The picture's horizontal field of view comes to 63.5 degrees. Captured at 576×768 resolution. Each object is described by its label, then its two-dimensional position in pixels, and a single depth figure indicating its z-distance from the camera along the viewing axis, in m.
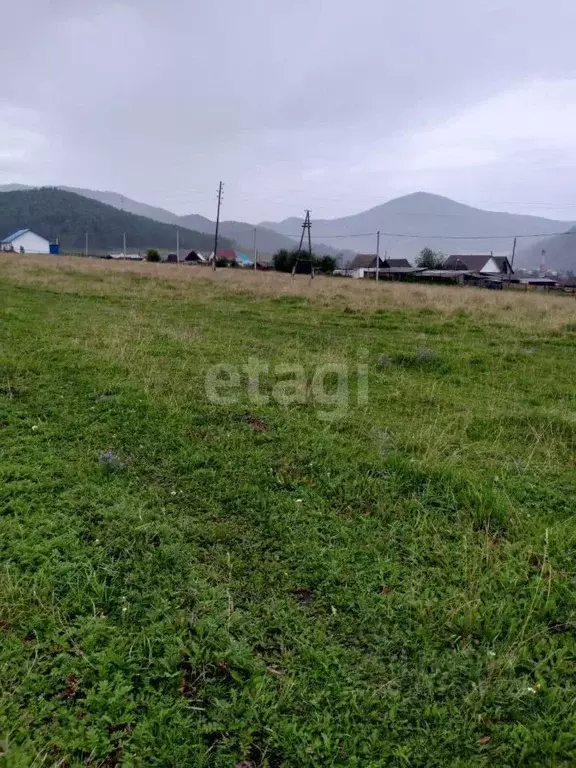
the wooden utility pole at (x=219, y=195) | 51.71
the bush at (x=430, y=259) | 65.88
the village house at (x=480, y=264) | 64.12
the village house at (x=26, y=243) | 76.81
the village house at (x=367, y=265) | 63.26
